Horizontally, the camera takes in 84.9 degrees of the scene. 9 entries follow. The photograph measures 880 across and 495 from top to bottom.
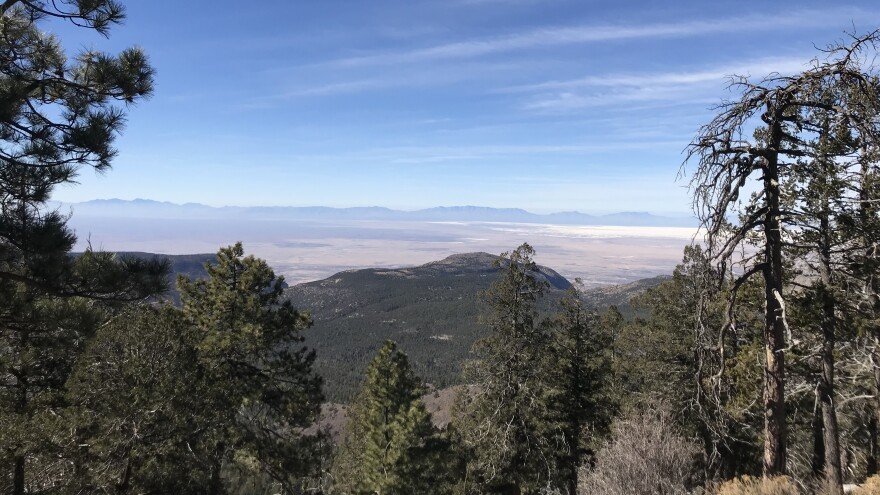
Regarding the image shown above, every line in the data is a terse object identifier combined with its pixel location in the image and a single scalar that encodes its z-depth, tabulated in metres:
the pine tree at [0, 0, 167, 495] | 7.98
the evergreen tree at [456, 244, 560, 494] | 17.89
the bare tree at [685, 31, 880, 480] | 6.55
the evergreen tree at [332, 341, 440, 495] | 22.22
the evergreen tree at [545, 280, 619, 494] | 19.72
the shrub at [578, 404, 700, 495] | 11.01
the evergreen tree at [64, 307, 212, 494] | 11.38
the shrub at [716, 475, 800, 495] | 6.60
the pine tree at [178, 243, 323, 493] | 14.72
